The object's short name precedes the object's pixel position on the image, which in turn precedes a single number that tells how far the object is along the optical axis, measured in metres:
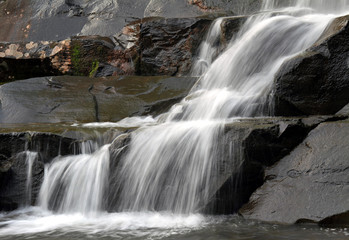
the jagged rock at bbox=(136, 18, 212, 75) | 8.66
